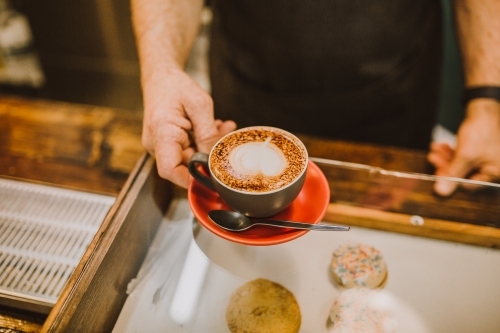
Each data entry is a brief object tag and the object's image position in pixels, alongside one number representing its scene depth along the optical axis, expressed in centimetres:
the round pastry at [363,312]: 82
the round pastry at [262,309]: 83
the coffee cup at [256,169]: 88
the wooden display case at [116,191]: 82
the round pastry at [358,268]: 92
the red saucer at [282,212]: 90
